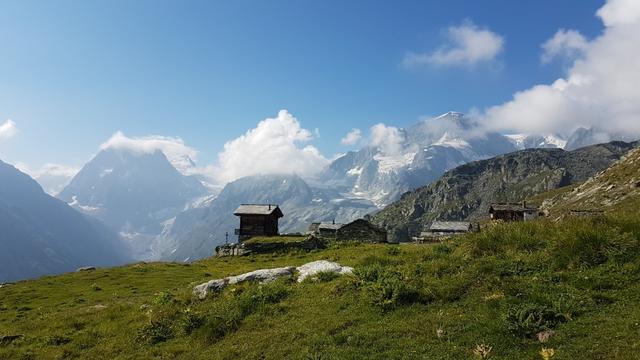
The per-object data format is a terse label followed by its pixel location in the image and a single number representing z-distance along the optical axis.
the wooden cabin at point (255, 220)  108.56
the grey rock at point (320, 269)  23.90
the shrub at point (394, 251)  30.90
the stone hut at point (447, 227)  144.50
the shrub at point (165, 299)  25.45
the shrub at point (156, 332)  20.12
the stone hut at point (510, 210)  132.57
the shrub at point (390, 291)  17.05
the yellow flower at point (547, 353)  11.13
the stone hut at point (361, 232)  106.88
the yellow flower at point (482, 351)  12.05
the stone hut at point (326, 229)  115.44
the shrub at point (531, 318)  13.08
